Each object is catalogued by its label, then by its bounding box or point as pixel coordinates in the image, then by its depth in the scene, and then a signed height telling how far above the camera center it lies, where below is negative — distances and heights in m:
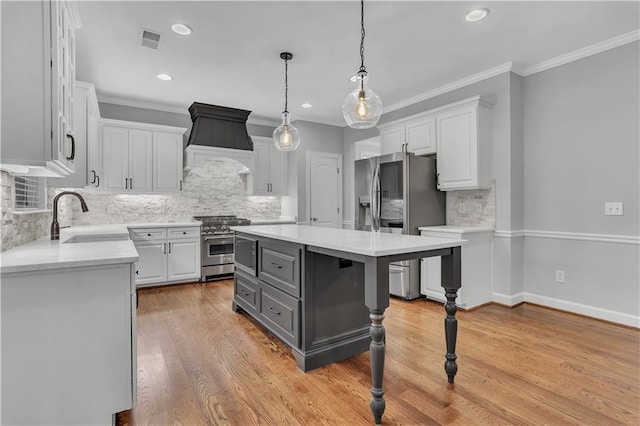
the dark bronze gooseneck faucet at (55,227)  2.67 -0.11
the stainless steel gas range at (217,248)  5.18 -0.57
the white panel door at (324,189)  6.32 +0.44
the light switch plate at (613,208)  3.29 +0.02
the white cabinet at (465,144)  3.90 +0.80
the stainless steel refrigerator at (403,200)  4.17 +0.15
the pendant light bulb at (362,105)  2.59 +0.83
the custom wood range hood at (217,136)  5.21 +1.23
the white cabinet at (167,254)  4.71 -0.61
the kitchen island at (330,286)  1.83 -0.54
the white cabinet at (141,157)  4.77 +0.83
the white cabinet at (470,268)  3.76 -0.67
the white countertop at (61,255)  1.48 -0.22
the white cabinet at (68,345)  1.47 -0.62
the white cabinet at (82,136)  3.22 +0.77
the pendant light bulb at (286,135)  3.48 +0.80
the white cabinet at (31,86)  1.57 +0.62
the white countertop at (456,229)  3.69 -0.20
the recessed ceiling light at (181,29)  3.06 +1.70
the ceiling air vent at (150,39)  3.15 +1.69
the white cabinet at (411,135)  4.36 +1.05
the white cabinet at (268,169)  5.97 +0.77
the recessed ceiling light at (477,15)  2.84 +1.69
